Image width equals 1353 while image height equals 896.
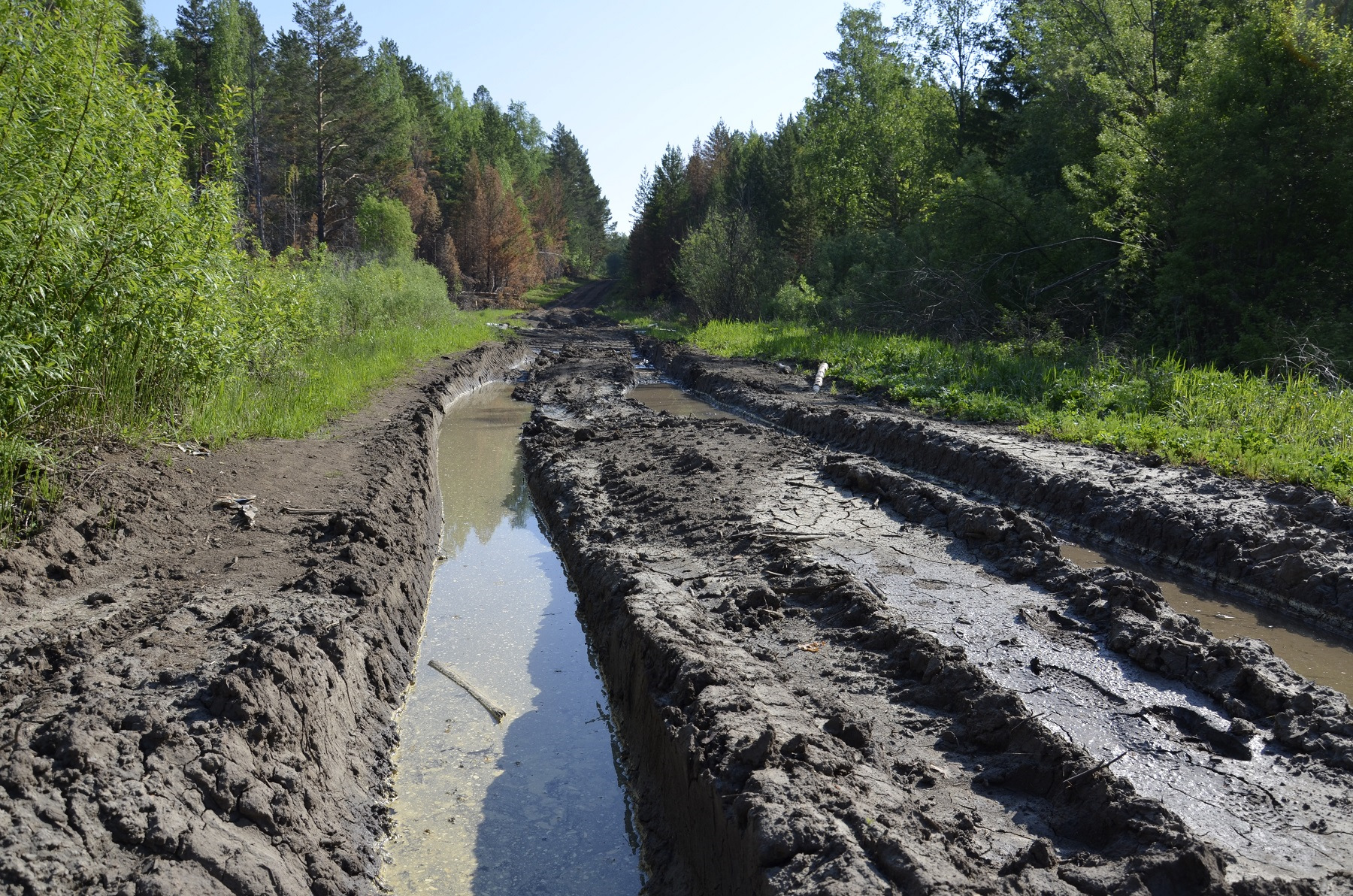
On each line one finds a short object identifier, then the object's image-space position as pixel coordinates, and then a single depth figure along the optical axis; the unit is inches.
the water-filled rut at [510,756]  182.1
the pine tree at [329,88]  1595.7
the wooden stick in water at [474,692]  241.3
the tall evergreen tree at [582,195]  3811.5
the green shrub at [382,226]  1625.2
